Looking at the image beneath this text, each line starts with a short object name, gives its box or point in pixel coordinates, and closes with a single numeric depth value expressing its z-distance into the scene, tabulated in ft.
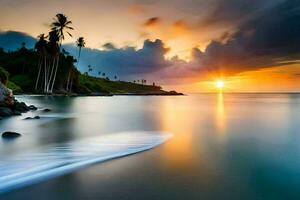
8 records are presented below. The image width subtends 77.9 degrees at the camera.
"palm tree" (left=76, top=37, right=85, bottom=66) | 238.41
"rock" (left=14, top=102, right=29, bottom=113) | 71.74
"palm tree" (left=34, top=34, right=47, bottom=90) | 191.81
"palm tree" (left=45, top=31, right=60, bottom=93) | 178.04
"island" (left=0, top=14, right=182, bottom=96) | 181.59
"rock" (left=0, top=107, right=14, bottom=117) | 60.41
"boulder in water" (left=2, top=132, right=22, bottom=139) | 35.22
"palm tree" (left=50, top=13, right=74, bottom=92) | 170.05
